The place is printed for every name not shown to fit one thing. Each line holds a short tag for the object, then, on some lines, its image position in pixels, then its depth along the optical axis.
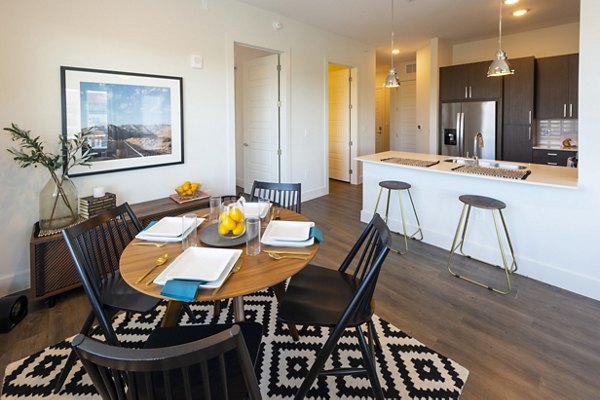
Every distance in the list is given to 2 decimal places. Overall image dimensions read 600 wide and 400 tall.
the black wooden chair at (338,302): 1.45
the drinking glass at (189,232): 1.72
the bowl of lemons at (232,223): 1.79
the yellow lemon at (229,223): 1.79
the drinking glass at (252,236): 1.64
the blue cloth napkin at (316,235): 1.80
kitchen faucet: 3.72
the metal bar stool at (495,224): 2.80
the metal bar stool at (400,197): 3.63
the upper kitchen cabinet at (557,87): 5.03
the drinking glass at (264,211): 2.09
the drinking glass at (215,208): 2.14
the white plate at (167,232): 1.81
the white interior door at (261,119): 5.24
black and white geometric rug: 1.75
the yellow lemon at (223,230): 1.80
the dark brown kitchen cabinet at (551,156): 5.11
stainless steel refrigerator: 5.85
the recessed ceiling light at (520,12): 4.80
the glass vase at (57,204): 2.69
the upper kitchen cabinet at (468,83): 5.75
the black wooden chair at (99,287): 1.58
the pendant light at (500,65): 3.22
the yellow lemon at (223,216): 1.81
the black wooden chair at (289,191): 2.63
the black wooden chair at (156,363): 0.83
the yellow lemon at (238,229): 1.81
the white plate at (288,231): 1.77
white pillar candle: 2.95
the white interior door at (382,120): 9.51
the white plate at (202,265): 1.37
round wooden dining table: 1.32
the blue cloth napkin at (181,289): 1.24
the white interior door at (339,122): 6.60
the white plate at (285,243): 1.74
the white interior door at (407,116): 8.53
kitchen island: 2.78
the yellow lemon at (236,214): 1.79
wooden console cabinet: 2.42
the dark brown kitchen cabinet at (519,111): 5.39
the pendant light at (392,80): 3.92
